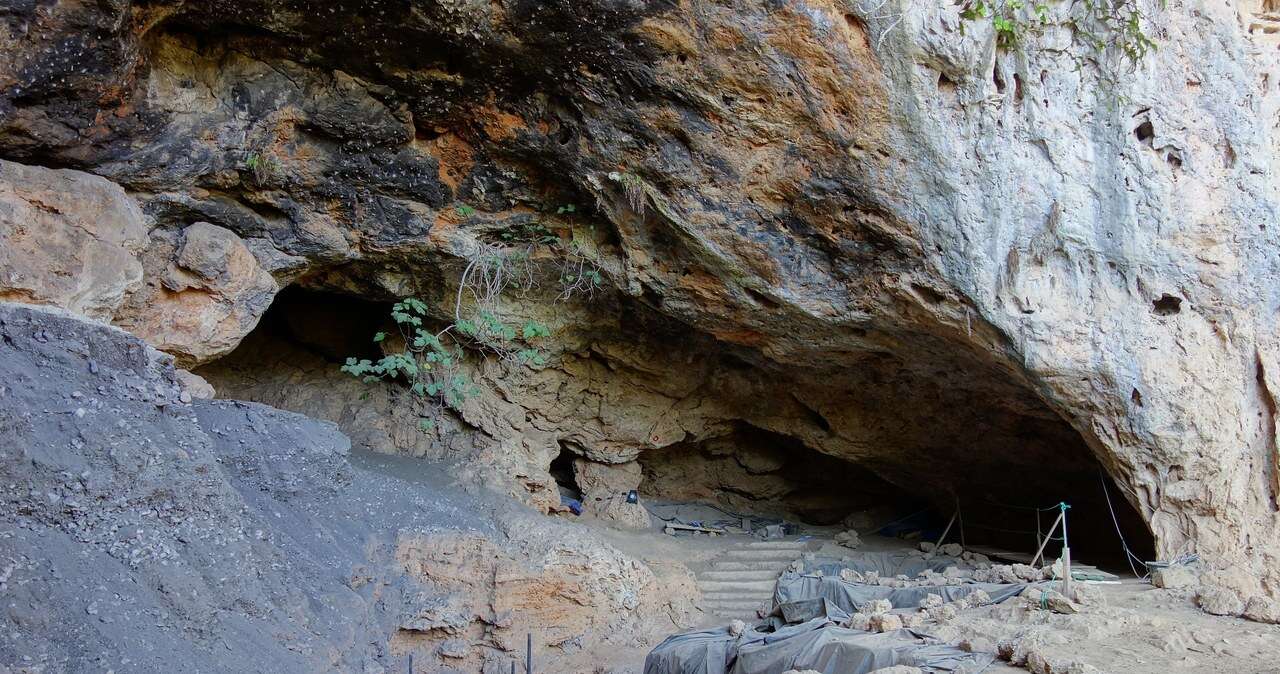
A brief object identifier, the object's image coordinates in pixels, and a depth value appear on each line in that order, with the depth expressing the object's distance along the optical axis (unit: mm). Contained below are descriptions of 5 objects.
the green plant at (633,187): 7301
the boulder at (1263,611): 5910
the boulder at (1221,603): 6220
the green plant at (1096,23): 7059
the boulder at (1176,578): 7047
